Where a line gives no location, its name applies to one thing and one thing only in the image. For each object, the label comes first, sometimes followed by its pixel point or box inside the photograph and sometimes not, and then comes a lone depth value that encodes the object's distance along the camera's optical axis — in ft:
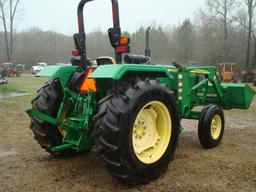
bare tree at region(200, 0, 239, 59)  131.95
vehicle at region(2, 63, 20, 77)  120.71
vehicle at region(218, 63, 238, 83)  93.23
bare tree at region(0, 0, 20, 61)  163.53
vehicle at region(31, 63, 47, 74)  156.87
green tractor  11.17
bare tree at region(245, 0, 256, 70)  111.96
